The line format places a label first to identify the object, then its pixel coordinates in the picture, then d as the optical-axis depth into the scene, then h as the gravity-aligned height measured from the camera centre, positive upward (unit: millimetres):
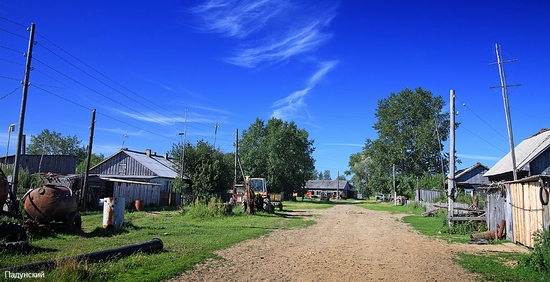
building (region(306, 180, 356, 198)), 106812 +45
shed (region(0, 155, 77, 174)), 42281 +1757
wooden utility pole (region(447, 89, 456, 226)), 18359 +1322
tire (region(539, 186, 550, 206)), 10570 -40
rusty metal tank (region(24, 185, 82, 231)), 13734 -964
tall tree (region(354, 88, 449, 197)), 56719 +7953
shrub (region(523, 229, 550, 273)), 8336 -1320
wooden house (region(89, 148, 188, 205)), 31031 +597
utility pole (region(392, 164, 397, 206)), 54066 -184
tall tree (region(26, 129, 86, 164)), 83812 +7548
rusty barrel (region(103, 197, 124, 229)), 15344 -1265
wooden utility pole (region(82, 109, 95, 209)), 25750 +924
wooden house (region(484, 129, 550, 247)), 11062 -459
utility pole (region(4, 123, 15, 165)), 27581 +3499
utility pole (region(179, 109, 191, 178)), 38466 +2738
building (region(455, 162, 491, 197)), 50406 +2111
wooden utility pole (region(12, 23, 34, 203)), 16388 +3092
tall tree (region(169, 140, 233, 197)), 41562 +1591
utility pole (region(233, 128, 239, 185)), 36250 +4056
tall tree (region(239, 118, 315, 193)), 65250 +5440
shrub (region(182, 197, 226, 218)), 21425 -1463
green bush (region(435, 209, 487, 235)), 16938 -1547
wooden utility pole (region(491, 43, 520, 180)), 20828 +5003
